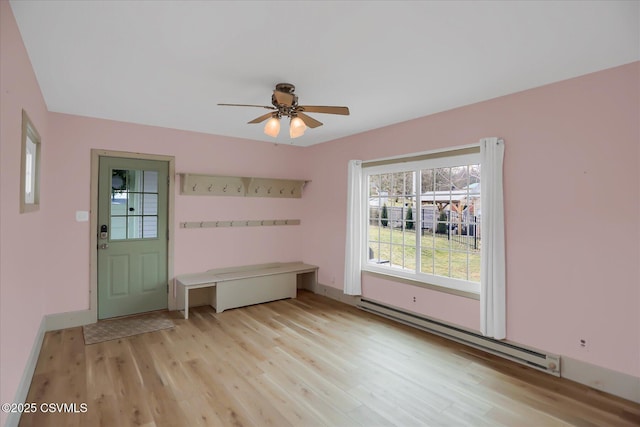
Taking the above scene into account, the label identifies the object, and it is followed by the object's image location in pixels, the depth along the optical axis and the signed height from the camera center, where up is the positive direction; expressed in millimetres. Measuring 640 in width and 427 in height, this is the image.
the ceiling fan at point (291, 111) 2680 +905
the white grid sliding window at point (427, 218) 3490 -11
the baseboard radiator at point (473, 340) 2852 -1257
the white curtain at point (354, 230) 4609 -201
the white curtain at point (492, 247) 3082 -284
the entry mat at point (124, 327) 3518 -1315
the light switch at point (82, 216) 3852 -15
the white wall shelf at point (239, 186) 4604 +466
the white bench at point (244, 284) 4367 -972
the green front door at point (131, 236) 4035 -272
